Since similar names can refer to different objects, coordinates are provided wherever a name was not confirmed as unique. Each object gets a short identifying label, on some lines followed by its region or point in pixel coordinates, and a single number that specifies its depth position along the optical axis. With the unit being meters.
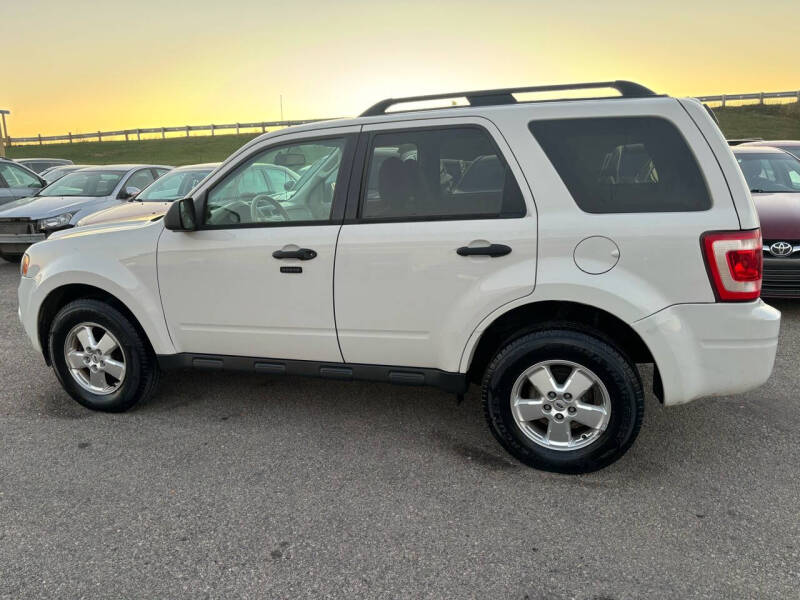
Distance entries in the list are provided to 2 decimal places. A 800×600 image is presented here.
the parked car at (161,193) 8.66
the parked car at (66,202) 9.29
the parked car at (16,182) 11.13
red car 5.81
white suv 2.89
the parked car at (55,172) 16.13
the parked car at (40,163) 23.60
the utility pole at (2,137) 25.38
